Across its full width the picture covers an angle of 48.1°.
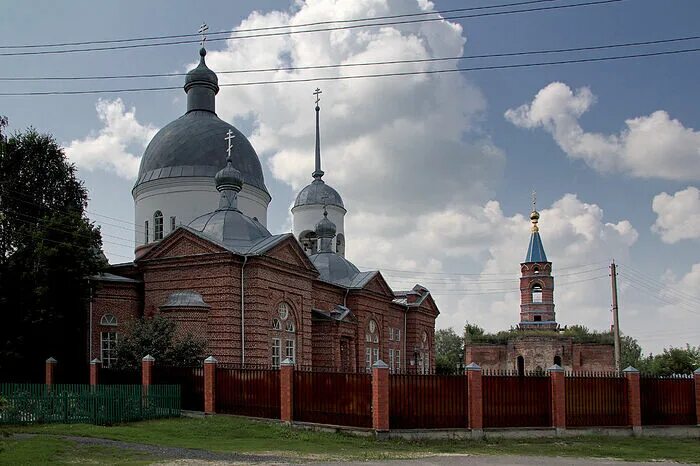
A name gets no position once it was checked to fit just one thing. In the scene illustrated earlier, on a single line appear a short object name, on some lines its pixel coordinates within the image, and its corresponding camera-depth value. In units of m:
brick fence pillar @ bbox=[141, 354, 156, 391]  25.78
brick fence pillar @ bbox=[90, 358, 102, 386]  27.14
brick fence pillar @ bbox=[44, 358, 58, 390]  27.90
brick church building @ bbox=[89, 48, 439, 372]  28.86
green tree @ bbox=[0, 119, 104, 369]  27.58
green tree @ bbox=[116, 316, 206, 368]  27.00
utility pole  34.69
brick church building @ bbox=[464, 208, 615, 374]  57.38
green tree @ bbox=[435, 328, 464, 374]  91.21
